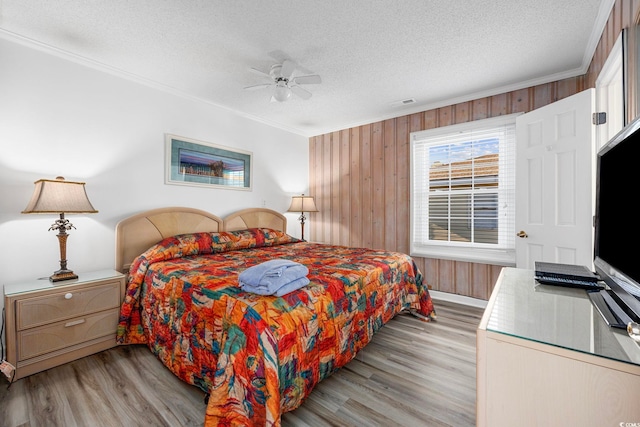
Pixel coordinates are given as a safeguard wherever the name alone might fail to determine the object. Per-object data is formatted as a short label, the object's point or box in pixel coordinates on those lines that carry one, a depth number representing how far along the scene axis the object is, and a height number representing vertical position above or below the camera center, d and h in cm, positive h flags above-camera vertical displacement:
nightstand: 187 -80
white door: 213 +28
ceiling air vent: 343 +142
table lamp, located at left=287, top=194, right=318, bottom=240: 434 +14
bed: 136 -63
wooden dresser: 74 -46
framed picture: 317 +61
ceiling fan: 242 +122
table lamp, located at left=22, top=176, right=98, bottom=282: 201 +6
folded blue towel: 158 -39
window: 316 +28
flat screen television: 95 -1
